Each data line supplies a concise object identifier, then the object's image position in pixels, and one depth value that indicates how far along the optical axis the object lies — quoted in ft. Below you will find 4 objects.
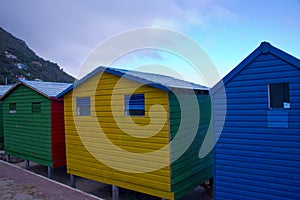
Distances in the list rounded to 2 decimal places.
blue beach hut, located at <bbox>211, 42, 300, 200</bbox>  17.38
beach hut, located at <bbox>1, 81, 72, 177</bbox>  35.96
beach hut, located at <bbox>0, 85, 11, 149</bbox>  54.19
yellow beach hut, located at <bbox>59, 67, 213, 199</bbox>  23.38
